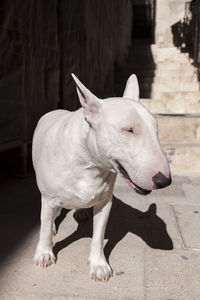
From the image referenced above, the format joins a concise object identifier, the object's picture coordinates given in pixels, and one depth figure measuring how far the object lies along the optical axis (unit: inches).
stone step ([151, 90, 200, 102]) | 264.4
